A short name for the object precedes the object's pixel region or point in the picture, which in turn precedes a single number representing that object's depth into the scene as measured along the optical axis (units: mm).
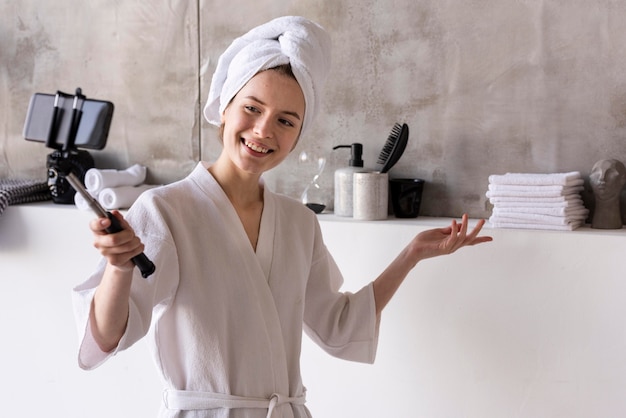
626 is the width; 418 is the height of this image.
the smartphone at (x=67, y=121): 1601
